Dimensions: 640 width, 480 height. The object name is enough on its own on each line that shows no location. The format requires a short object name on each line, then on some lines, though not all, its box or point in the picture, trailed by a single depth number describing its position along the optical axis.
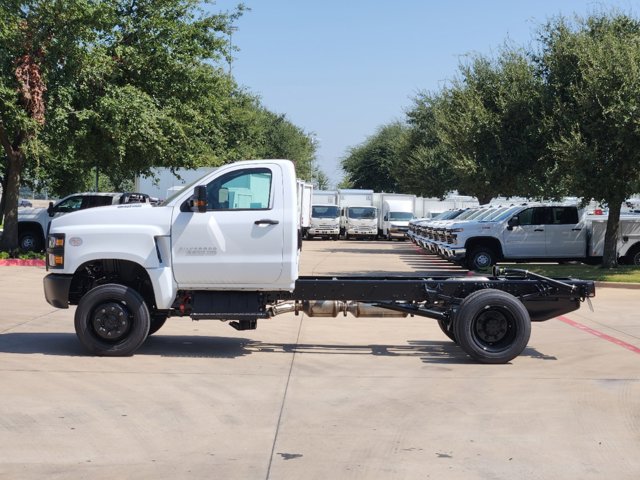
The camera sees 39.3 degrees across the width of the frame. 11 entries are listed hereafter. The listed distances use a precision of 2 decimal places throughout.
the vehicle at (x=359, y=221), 50.81
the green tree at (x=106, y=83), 22.73
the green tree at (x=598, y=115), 20.98
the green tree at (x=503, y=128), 24.30
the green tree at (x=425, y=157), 54.59
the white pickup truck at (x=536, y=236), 25.03
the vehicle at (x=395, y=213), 50.84
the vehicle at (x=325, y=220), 49.44
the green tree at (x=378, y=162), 79.62
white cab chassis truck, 10.10
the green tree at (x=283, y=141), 69.88
